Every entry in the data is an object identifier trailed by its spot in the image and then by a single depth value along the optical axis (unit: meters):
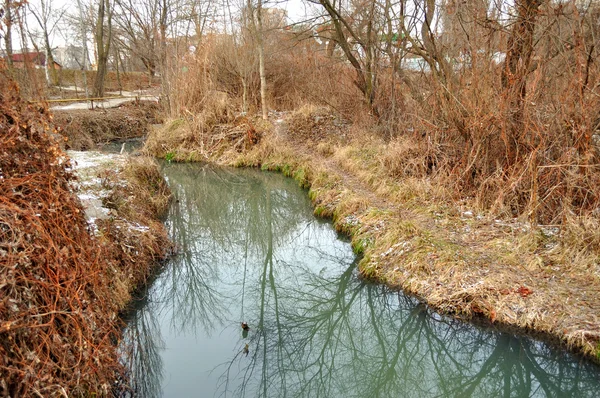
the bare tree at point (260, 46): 12.96
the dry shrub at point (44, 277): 2.85
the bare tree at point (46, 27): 20.91
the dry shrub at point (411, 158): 8.16
